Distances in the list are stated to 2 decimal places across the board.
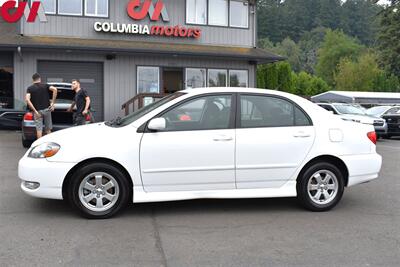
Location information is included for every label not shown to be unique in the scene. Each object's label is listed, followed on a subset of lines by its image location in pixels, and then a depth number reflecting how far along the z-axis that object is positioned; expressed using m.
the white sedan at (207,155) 5.92
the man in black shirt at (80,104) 11.70
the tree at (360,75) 69.44
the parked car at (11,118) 15.91
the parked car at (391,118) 20.83
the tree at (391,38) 39.36
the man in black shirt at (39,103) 11.31
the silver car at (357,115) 18.89
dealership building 19.06
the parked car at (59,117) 11.97
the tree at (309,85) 51.12
